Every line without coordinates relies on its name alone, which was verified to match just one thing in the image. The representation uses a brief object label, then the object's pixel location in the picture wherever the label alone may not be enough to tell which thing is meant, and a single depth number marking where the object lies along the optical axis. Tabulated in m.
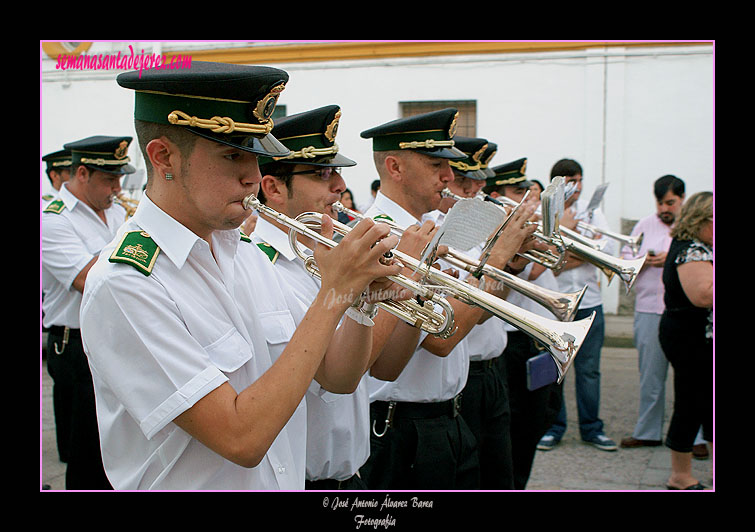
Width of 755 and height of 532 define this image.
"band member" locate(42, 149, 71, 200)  6.82
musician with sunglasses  2.67
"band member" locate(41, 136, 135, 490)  4.45
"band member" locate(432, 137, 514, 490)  4.02
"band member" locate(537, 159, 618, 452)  6.29
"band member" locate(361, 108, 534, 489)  3.37
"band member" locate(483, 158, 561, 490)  4.75
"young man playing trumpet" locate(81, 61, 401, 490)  1.77
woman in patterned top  4.86
